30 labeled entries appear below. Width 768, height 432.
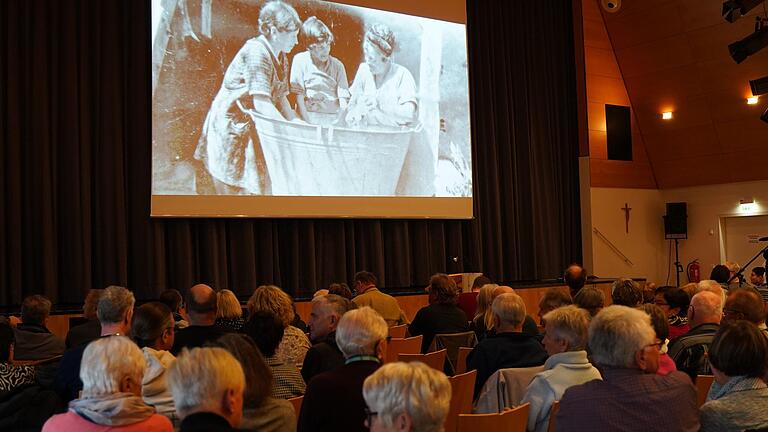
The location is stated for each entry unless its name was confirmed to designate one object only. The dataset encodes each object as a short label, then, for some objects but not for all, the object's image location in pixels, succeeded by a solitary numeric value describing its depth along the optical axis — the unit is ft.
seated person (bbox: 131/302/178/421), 10.46
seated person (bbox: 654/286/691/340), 16.51
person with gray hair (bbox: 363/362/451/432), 6.63
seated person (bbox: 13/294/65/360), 16.67
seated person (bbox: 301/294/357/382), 12.71
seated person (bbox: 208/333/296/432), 8.10
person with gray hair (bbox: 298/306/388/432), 8.92
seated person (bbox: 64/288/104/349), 15.72
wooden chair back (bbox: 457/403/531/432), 9.46
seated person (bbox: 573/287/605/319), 15.80
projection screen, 28.27
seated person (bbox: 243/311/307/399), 11.26
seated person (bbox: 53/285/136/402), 13.01
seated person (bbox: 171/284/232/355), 12.98
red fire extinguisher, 43.24
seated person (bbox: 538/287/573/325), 15.26
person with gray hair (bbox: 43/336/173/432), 7.79
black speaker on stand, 44.11
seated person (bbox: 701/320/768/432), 8.70
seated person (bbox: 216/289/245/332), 16.45
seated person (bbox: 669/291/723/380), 12.70
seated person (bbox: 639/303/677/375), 12.76
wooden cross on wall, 43.73
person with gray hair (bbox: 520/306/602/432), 10.81
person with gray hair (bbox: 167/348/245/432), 6.63
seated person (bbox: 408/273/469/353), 18.49
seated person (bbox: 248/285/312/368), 14.76
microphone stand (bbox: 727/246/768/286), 29.78
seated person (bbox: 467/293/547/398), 12.98
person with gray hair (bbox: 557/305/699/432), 8.55
